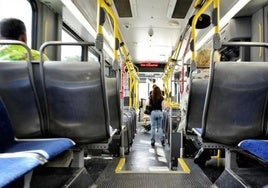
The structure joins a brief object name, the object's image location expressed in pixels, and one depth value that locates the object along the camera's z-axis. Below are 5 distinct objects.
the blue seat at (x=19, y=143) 1.13
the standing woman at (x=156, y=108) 5.28
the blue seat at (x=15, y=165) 0.66
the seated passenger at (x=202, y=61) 2.22
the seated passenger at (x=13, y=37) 1.58
